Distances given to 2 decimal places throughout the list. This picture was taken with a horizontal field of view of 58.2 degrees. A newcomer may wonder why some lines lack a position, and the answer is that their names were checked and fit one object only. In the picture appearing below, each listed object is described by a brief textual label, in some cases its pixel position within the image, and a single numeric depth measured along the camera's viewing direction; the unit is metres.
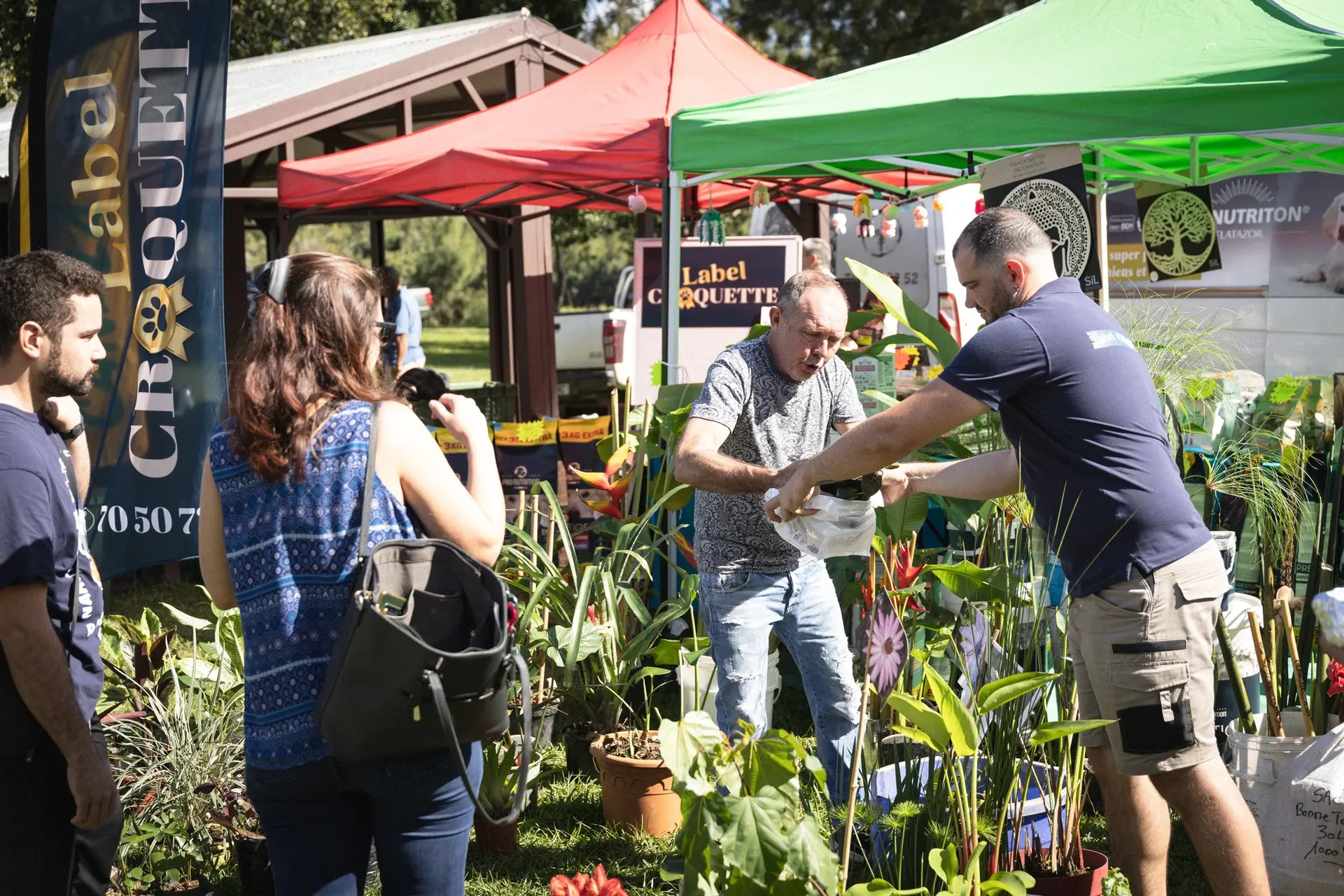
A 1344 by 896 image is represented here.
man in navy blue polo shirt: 2.54
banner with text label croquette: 3.77
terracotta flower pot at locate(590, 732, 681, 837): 3.70
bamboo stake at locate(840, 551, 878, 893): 2.23
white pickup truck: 12.41
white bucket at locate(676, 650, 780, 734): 3.74
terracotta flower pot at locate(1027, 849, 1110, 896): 2.65
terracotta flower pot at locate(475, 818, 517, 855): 3.64
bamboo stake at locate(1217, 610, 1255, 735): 3.19
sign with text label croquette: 7.14
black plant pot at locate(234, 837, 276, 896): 3.27
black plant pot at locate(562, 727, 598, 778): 4.17
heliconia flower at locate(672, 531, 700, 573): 4.60
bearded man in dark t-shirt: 2.14
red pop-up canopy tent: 6.43
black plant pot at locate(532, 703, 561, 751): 4.01
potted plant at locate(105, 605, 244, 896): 3.18
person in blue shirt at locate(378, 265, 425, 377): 8.30
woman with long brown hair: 1.86
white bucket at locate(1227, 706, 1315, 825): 3.20
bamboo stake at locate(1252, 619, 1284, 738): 3.16
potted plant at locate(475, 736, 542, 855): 3.61
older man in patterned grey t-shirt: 3.25
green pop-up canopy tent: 3.54
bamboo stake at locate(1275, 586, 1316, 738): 3.23
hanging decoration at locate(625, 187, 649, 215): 7.20
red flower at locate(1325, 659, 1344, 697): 3.17
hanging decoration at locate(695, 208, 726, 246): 6.22
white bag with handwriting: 2.95
